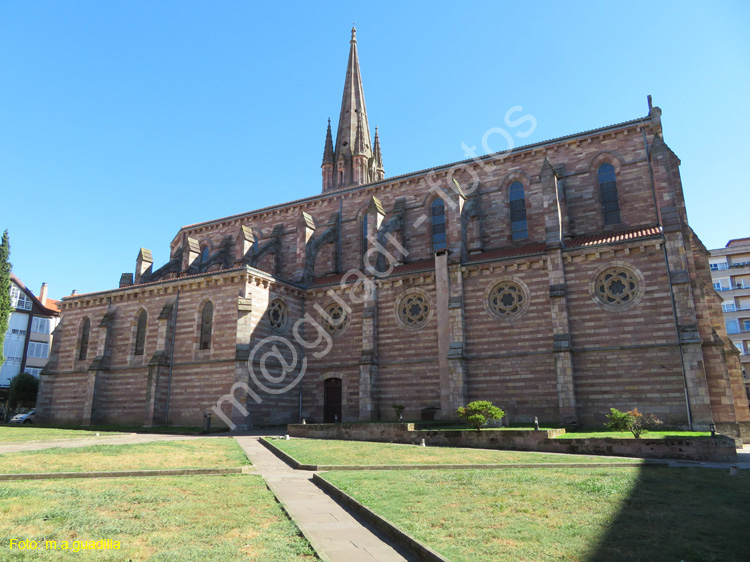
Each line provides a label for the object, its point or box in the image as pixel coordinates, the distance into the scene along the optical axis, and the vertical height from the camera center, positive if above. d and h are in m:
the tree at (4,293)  37.88 +8.08
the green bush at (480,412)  19.20 -0.66
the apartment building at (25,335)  51.16 +6.77
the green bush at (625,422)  17.45 -1.01
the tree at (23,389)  44.50 +0.84
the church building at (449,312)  22.73 +4.64
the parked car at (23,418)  40.47 -1.60
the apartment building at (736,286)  53.94 +12.10
